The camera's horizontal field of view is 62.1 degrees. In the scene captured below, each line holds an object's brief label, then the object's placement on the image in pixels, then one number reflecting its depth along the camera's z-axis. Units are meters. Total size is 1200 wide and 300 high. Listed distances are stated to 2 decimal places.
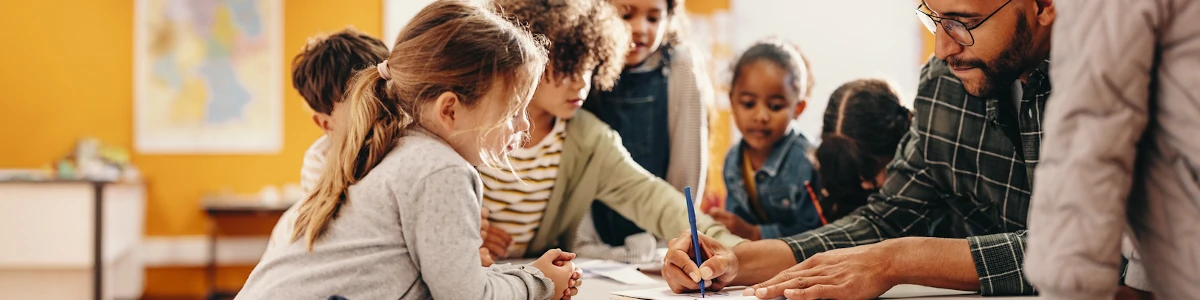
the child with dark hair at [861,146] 2.01
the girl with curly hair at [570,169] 1.76
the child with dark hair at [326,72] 1.77
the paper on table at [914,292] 1.27
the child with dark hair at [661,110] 2.16
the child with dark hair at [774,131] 2.30
